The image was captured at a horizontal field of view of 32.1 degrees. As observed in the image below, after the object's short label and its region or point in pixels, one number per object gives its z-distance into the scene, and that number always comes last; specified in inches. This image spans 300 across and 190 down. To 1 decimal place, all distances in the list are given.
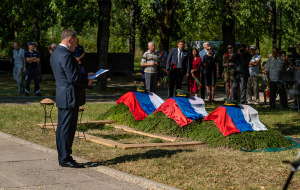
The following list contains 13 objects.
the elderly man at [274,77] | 607.5
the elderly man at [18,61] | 768.3
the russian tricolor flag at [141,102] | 458.0
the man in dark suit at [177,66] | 610.2
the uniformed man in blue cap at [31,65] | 717.3
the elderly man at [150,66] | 562.6
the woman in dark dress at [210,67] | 662.5
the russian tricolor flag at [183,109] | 406.3
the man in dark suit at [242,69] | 636.1
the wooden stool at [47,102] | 392.3
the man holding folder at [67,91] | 291.6
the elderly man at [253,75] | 666.8
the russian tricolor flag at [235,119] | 366.9
